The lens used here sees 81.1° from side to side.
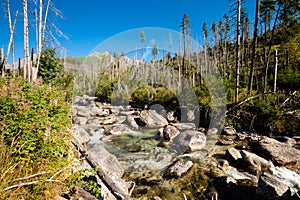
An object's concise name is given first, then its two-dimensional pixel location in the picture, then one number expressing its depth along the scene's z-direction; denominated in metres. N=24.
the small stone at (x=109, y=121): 15.82
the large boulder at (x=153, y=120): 14.64
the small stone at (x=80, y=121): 15.19
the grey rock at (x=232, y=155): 6.92
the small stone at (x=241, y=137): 9.70
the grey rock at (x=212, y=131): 11.12
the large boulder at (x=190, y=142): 8.53
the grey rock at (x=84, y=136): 10.15
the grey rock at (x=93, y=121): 15.90
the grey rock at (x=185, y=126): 12.12
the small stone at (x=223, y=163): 6.78
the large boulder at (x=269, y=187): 4.07
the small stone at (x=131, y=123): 14.04
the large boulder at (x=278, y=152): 6.44
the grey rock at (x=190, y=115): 13.99
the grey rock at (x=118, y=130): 12.23
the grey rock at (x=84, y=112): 20.20
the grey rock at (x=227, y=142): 9.19
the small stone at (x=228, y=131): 10.60
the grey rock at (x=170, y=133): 10.13
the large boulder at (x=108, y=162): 6.20
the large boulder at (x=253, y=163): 6.13
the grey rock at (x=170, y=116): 15.87
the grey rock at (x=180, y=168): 6.10
